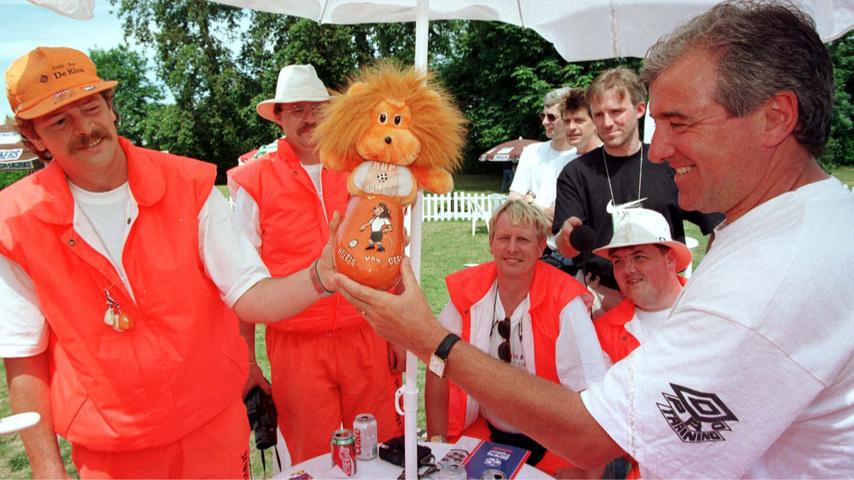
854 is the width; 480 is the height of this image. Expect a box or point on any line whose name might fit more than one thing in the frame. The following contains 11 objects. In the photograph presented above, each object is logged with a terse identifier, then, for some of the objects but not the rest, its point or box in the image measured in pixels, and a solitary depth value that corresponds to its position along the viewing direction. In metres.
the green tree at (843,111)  27.64
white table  2.04
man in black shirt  3.13
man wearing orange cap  1.72
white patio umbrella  2.26
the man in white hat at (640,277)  2.80
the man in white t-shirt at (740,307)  1.08
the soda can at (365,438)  2.12
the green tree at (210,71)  28.16
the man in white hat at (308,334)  2.83
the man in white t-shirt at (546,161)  4.43
